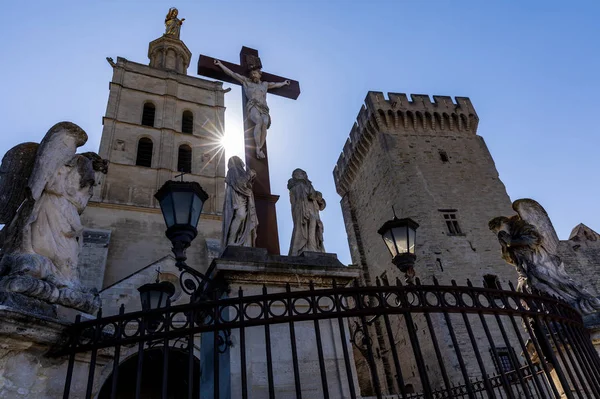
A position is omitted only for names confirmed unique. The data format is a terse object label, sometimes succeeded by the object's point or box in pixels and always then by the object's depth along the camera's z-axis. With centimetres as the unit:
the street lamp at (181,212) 382
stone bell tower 1791
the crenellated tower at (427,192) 1919
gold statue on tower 3276
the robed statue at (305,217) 502
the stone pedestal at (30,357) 249
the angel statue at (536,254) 459
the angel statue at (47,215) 278
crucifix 553
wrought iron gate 269
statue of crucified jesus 641
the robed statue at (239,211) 476
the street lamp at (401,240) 485
